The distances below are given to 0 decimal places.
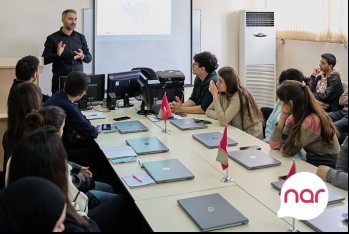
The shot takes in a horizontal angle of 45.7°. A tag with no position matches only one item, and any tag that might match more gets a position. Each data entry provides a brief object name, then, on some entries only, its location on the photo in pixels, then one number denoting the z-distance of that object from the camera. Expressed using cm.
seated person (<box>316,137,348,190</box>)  211
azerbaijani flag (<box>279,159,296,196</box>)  187
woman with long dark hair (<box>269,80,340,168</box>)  263
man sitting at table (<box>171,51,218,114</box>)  398
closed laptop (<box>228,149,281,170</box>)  247
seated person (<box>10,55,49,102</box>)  365
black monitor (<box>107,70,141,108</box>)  413
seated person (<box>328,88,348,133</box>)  444
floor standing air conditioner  616
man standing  505
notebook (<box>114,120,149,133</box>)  334
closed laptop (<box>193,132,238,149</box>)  290
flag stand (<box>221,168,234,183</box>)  227
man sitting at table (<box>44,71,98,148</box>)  317
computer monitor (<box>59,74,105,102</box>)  416
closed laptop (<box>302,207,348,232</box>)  170
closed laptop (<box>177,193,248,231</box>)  176
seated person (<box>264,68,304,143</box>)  347
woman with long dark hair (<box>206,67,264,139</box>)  349
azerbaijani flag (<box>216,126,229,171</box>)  226
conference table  182
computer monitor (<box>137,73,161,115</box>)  398
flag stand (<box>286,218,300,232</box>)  172
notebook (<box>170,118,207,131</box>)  340
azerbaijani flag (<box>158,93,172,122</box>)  334
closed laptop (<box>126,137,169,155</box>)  278
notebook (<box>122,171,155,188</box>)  223
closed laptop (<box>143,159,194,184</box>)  228
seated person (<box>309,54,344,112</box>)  473
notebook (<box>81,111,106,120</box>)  384
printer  418
